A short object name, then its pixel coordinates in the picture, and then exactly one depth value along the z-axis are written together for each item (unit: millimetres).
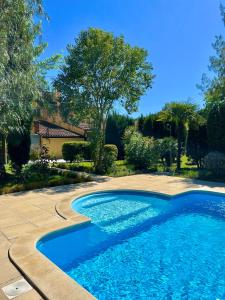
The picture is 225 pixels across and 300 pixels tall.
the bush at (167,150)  17391
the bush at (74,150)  21438
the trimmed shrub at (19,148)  13969
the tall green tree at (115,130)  24859
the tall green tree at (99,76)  14734
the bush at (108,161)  16078
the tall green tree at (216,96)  15008
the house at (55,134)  29525
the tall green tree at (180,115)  16203
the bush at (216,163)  14102
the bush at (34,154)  19250
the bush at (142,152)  17141
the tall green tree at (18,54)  6727
